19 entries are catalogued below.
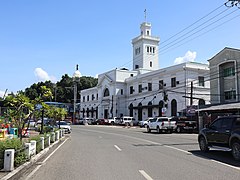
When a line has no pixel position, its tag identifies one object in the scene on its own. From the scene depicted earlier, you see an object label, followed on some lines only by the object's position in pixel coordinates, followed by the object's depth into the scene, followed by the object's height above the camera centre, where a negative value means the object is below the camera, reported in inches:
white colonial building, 2057.8 +244.2
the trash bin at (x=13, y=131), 924.0 -50.5
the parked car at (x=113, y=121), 2495.3 -40.2
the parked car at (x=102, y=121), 2538.9 -47.8
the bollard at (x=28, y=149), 429.3 -50.4
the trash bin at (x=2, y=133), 766.4 -49.3
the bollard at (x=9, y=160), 349.3 -54.3
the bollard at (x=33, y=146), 468.8 -50.7
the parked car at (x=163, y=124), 1322.6 -34.3
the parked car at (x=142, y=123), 2104.2 -50.7
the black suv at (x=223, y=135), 454.3 -29.9
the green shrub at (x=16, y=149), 375.9 -45.4
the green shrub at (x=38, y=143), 529.0 -51.9
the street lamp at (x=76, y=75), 2657.5 +376.7
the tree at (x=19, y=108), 509.0 +13.1
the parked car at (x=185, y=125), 1368.5 -37.3
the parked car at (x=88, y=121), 2746.6 -48.0
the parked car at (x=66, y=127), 1309.9 -50.9
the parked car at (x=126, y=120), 2304.9 -28.9
